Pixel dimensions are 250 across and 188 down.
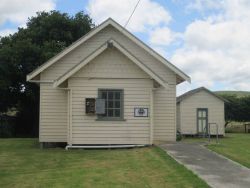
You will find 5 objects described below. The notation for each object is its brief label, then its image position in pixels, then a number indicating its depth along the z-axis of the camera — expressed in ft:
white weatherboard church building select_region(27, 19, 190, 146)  35.03
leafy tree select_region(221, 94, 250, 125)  84.30
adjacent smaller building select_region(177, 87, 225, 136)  57.23
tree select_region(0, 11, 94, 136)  66.93
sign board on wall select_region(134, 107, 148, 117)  35.40
